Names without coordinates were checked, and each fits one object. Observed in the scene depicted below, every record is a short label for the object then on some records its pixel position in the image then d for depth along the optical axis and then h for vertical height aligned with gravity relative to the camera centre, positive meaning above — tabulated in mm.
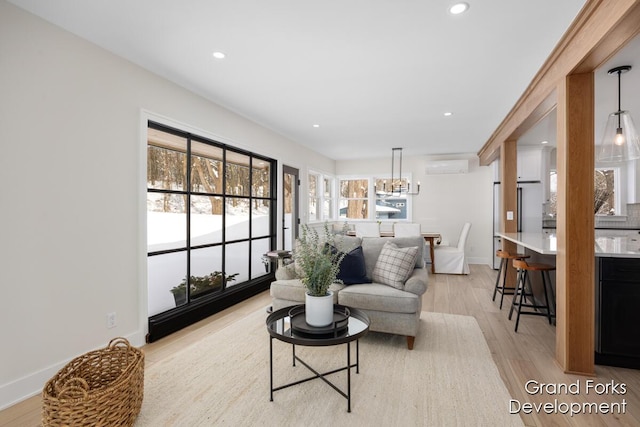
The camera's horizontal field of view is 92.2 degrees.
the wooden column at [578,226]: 2266 -96
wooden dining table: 5910 -585
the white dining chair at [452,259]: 5875 -899
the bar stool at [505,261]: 3855 -672
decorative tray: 1999 -771
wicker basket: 1576 -1000
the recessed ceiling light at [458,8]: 1937 +1307
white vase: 2070 -659
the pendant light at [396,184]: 7414 +701
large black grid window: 3150 -77
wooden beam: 1697 +1113
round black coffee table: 1859 -775
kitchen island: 2359 -734
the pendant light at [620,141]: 3111 +737
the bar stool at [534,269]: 3127 -697
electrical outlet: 2574 -914
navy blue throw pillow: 3193 -607
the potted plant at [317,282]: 2068 -476
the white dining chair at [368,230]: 6598 -379
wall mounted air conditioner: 6879 +1046
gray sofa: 2730 -801
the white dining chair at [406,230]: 6305 -358
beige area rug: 1844 -1223
